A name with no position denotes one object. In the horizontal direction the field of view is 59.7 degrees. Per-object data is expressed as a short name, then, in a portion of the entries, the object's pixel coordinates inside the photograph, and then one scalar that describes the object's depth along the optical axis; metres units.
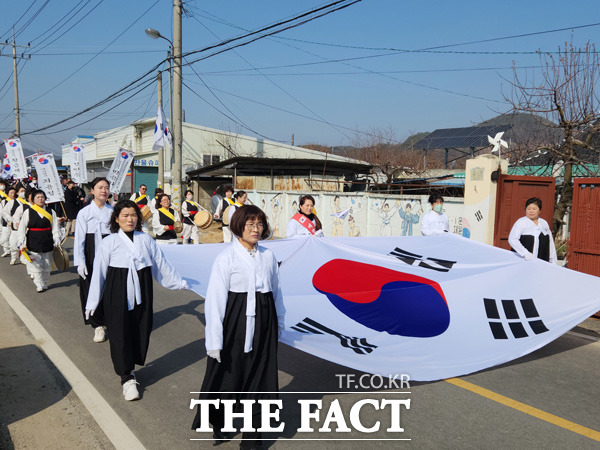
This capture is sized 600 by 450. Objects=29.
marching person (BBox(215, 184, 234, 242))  12.63
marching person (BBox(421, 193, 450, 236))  9.45
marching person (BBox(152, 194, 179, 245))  9.78
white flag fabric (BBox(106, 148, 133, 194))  13.11
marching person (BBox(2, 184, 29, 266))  10.91
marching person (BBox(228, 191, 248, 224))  11.54
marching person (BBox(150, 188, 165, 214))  10.34
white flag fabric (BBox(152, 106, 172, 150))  17.97
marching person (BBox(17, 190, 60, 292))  9.52
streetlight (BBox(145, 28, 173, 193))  17.36
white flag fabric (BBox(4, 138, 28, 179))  17.36
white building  35.09
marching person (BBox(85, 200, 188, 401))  4.79
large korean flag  4.85
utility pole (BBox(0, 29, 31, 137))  42.94
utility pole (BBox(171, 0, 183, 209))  16.62
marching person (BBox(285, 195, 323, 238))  7.57
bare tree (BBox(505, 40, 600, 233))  12.41
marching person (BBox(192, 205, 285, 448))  3.63
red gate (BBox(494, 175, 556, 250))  11.29
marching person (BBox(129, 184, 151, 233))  13.79
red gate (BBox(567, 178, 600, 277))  8.06
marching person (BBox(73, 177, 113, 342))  6.57
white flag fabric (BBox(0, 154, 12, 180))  26.37
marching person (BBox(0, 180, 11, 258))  13.21
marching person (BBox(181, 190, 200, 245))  13.95
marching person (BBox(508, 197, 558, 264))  7.32
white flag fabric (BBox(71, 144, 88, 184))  13.93
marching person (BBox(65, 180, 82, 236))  17.61
